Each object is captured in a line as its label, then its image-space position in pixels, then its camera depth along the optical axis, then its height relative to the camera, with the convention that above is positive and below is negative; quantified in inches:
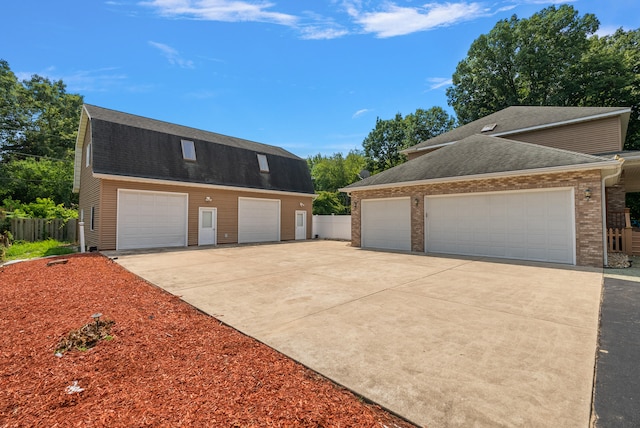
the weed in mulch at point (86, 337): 116.8 -51.4
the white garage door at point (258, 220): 605.9 -3.0
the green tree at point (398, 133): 1157.7 +361.2
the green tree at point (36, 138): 756.0 +270.2
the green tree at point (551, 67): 802.2 +471.8
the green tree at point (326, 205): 1040.2 +51.6
